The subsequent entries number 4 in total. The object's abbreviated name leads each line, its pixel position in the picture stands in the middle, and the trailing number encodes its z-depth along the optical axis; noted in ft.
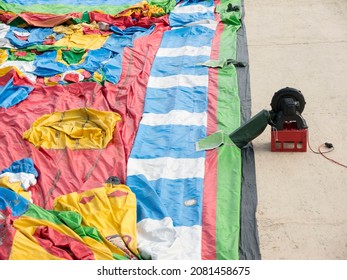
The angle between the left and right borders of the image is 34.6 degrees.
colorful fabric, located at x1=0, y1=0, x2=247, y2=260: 13.00
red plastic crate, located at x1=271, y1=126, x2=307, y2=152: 16.24
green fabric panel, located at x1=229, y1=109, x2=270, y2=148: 16.10
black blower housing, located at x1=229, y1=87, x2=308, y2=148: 16.02
